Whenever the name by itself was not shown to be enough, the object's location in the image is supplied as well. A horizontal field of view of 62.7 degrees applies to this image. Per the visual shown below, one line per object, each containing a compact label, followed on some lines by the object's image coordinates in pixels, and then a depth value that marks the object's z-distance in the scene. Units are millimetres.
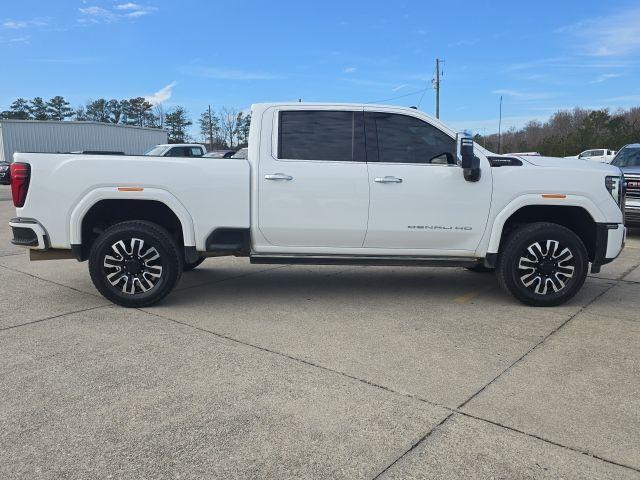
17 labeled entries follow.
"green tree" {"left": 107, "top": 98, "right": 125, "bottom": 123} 88375
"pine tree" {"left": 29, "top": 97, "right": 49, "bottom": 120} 85312
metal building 47250
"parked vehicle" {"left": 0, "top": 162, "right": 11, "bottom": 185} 30536
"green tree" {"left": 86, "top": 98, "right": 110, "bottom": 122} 87312
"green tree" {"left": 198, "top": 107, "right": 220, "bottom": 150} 74750
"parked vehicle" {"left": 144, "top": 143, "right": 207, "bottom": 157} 19641
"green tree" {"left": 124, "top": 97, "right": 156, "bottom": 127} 88438
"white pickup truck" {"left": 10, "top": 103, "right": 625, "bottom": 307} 5109
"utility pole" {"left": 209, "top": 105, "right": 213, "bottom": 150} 74812
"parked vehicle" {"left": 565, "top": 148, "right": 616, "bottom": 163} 37047
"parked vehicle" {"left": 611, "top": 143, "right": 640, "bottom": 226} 9867
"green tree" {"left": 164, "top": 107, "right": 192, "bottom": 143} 87062
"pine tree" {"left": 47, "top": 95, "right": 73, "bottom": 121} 85475
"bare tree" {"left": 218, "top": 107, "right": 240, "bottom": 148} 65956
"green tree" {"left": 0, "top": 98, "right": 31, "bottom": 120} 84062
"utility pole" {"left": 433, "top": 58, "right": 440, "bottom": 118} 49125
